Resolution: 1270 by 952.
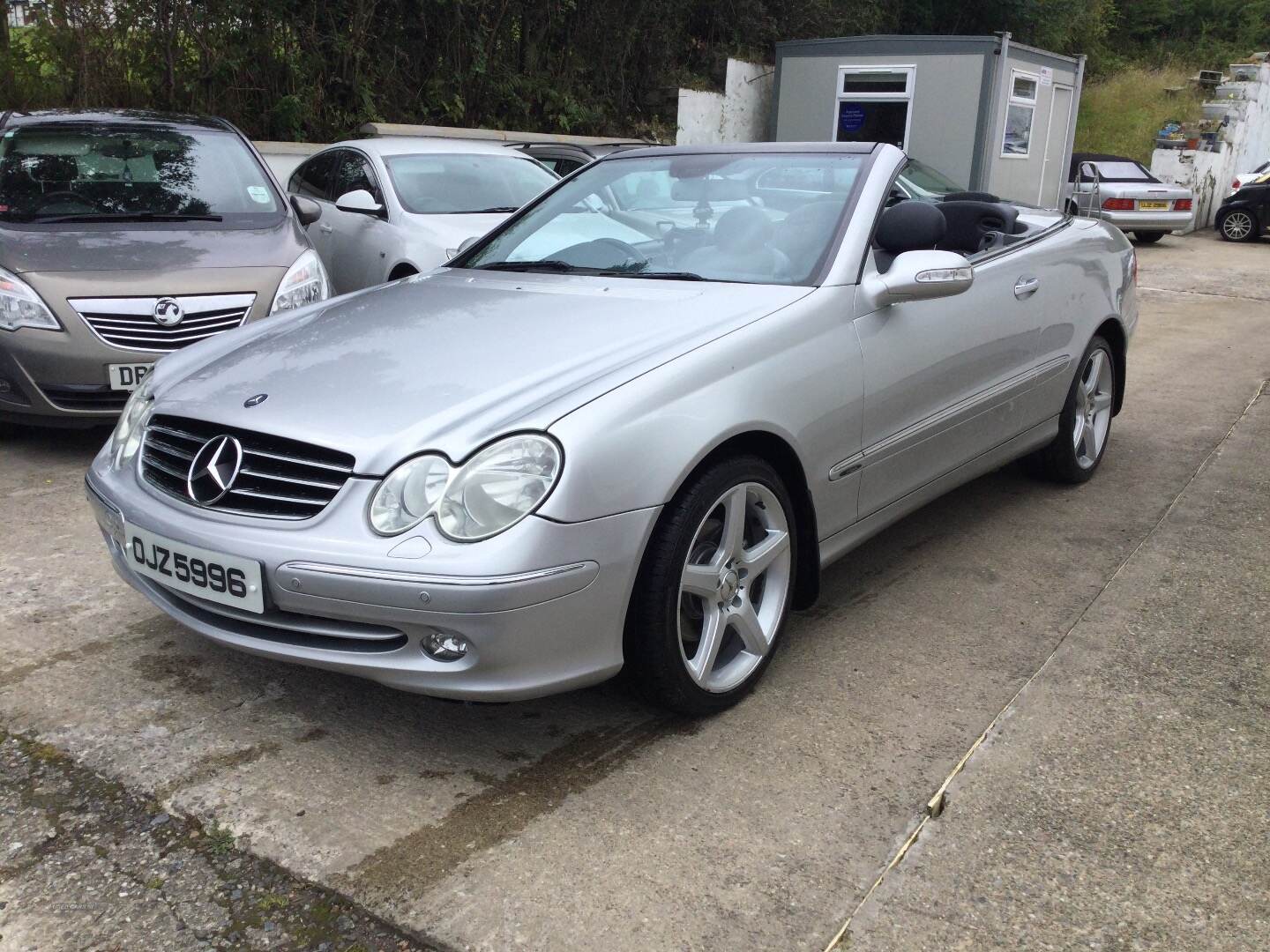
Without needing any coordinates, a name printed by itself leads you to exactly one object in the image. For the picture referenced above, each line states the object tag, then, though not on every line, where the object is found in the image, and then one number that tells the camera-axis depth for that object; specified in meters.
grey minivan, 4.95
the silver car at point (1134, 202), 17.20
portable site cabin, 15.24
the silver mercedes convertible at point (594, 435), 2.50
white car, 6.95
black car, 18.59
